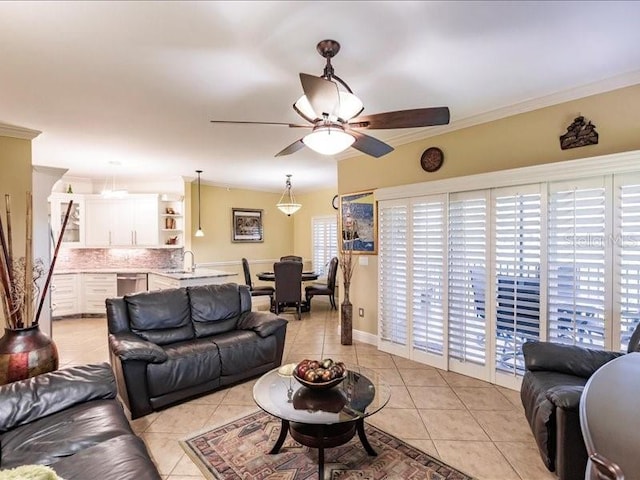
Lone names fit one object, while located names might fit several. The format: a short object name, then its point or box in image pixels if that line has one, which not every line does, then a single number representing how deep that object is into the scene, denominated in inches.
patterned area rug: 79.7
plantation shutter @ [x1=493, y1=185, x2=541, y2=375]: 117.8
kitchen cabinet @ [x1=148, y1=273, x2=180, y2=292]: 188.0
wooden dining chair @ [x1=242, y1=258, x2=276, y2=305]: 255.3
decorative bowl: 81.8
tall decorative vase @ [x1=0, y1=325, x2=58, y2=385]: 94.6
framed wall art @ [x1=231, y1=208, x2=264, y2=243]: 295.1
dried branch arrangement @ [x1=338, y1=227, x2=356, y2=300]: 182.2
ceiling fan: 74.6
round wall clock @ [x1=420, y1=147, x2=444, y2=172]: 146.6
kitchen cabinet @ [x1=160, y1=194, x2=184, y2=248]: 262.4
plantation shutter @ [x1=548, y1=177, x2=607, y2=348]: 104.7
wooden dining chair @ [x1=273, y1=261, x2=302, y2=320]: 232.2
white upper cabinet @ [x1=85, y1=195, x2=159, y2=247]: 254.4
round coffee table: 75.4
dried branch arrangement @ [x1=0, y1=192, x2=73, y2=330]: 100.2
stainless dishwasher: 248.4
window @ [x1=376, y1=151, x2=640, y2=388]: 101.9
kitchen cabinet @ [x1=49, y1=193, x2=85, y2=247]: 240.4
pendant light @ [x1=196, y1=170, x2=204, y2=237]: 253.8
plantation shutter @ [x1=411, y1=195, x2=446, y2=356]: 144.2
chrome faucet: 260.1
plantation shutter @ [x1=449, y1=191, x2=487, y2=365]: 131.9
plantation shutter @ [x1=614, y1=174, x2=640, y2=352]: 98.5
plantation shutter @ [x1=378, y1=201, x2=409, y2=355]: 159.0
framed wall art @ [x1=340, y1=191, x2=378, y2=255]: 174.7
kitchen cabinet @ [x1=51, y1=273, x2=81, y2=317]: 236.8
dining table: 258.1
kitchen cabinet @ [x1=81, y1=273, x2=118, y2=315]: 247.1
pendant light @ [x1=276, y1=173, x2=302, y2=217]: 255.8
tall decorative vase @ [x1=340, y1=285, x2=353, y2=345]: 178.1
